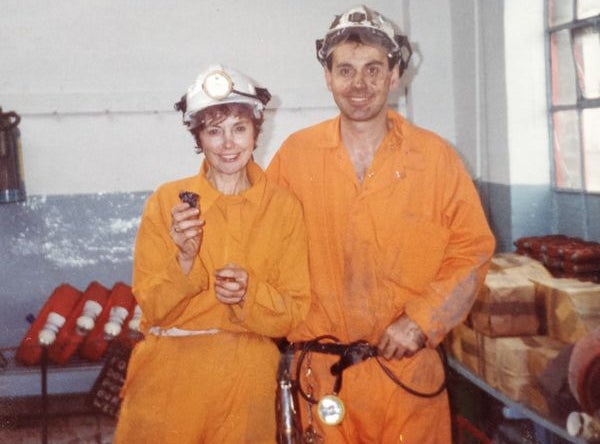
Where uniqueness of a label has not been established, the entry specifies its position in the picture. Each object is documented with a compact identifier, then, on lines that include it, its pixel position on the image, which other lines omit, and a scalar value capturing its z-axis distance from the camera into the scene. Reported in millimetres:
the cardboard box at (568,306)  3031
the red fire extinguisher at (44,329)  4309
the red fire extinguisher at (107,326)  4316
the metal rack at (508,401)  2828
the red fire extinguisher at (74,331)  4344
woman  2246
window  4078
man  2518
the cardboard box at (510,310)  3387
